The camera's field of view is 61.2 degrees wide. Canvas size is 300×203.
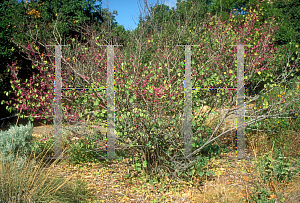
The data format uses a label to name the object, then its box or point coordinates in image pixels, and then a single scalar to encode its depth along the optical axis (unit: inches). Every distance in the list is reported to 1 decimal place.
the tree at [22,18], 289.6
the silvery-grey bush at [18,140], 175.6
